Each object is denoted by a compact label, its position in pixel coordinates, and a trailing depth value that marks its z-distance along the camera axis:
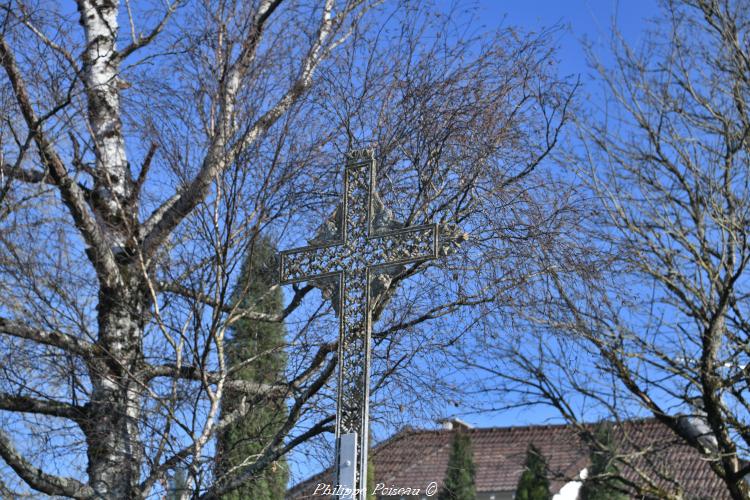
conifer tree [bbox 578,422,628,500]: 10.48
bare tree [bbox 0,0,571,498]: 8.52
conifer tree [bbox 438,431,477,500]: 23.47
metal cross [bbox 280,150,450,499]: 6.46
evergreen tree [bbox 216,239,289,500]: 8.69
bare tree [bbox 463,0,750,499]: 10.03
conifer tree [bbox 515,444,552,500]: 23.41
